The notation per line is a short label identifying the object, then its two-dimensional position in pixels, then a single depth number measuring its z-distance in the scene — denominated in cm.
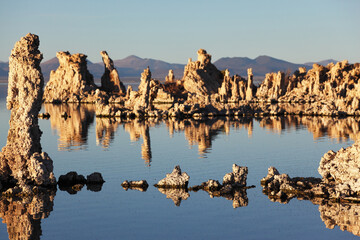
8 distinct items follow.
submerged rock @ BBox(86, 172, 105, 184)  4003
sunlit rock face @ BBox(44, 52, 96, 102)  16150
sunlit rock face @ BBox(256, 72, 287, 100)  15930
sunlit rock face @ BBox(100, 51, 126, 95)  17150
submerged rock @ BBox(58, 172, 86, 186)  3953
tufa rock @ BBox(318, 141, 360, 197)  3447
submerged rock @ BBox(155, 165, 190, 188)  3816
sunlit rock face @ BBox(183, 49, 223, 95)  16412
